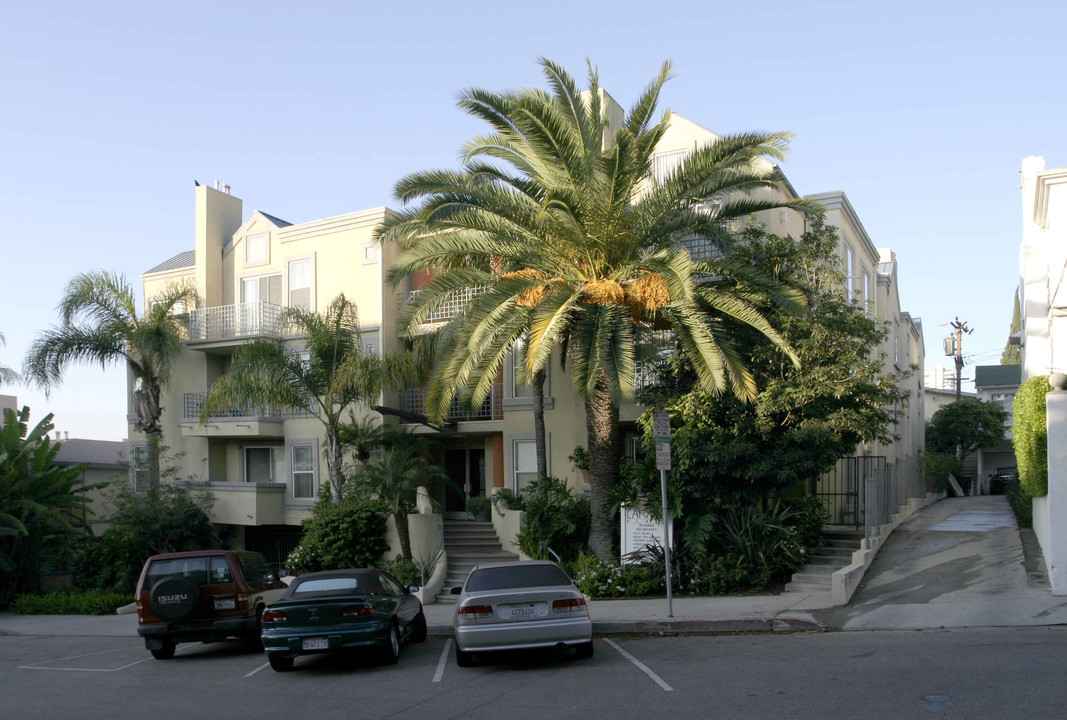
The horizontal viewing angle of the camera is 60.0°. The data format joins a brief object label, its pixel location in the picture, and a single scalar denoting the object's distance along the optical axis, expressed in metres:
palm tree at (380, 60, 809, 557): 16.16
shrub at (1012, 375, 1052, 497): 14.96
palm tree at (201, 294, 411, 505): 22.22
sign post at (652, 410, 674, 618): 13.91
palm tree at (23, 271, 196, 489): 25.20
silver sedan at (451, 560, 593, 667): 10.98
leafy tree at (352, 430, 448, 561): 21.62
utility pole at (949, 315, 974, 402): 51.08
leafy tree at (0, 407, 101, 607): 23.36
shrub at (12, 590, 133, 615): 21.77
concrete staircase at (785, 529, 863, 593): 16.22
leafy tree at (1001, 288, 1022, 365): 75.66
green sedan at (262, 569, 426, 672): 11.52
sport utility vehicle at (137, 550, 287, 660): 13.20
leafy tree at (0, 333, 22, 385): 29.86
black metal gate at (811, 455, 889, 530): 20.03
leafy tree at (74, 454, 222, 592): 23.78
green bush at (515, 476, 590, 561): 19.66
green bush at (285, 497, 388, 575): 21.56
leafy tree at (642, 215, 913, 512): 16.45
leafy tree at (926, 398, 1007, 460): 42.22
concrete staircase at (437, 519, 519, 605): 21.17
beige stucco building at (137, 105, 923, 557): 23.83
